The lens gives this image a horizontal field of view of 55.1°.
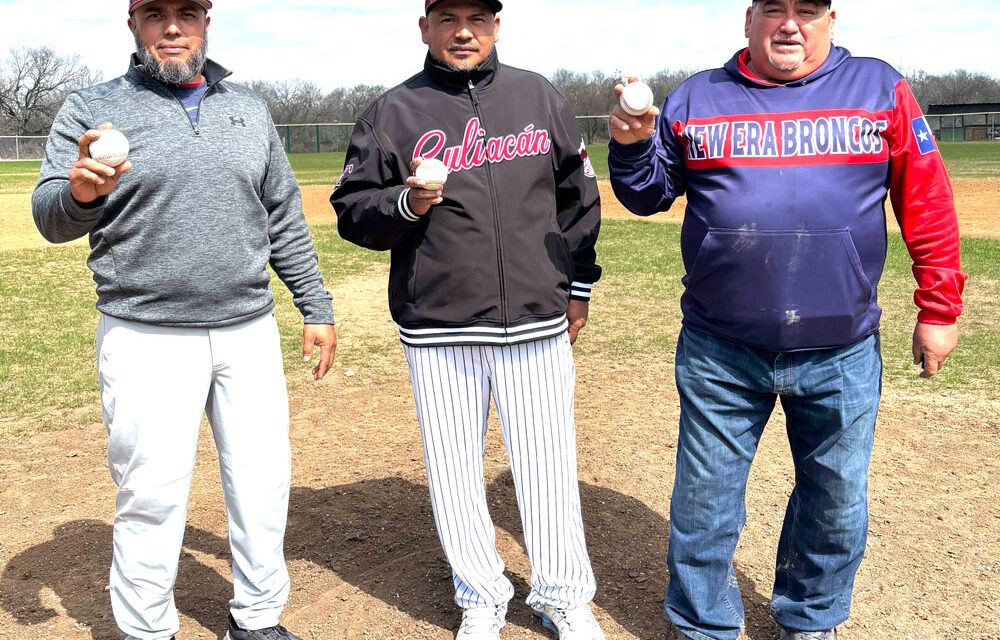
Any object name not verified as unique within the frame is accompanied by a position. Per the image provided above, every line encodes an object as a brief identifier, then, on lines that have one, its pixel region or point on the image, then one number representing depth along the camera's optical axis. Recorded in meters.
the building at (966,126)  54.04
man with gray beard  2.64
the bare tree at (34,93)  73.31
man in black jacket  2.81
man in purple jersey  2.58
